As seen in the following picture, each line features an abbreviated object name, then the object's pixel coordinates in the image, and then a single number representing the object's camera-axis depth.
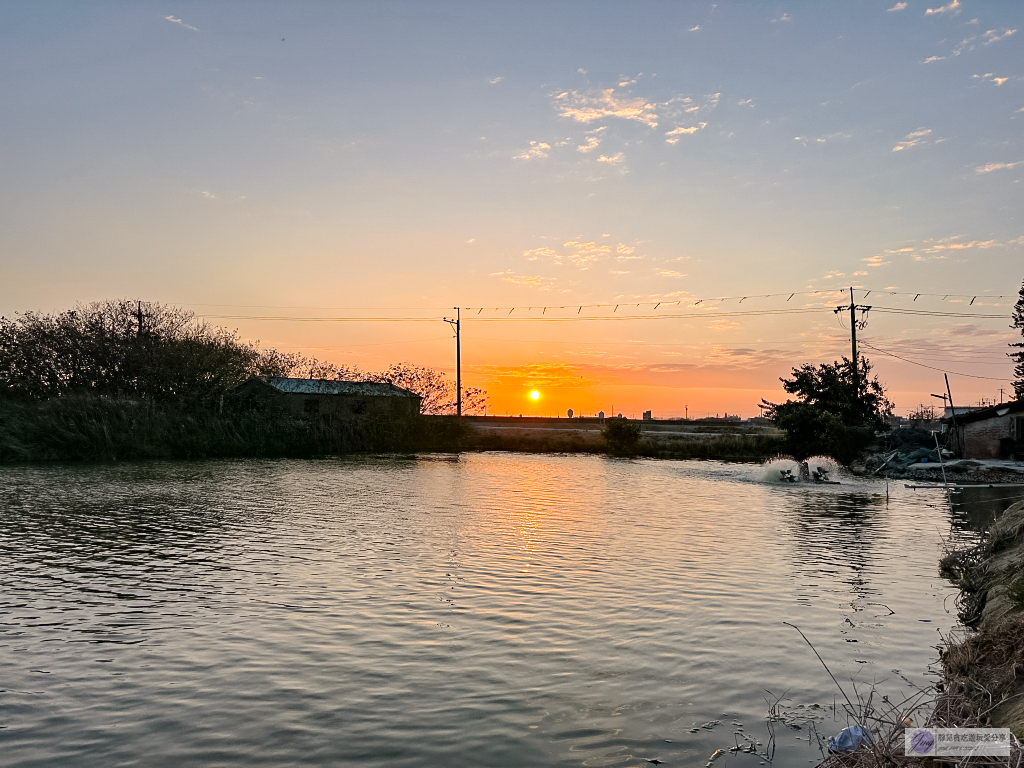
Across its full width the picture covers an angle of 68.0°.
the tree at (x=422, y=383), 73.62
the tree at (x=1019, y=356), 75.79
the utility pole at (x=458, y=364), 76.44
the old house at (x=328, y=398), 63.70
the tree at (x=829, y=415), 52.66
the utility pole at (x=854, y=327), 61.94
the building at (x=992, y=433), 48.81
